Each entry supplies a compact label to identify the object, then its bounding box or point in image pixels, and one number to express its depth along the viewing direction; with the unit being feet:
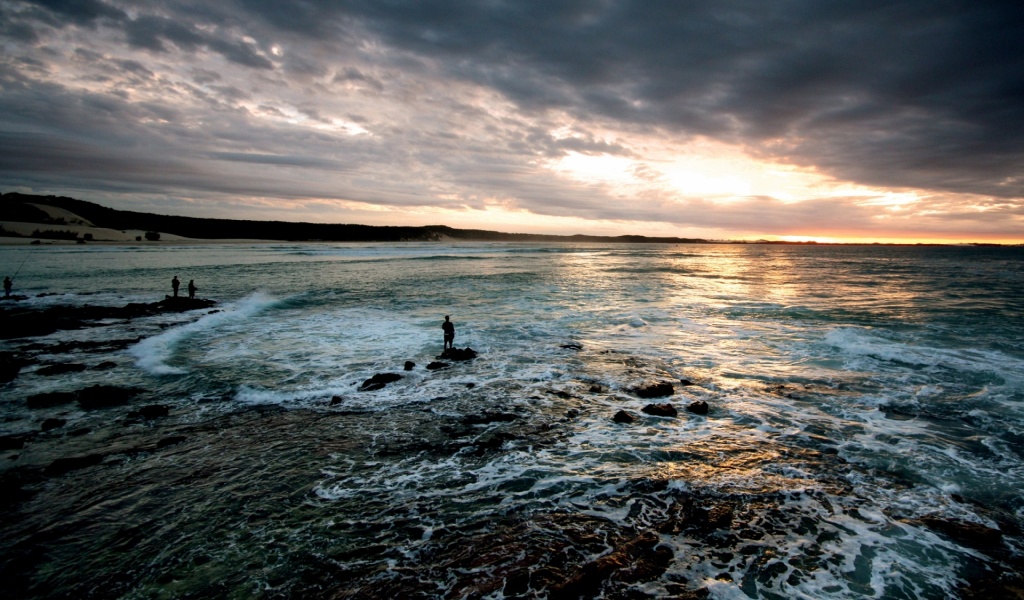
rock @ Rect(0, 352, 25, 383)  43.49
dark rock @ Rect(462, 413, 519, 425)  34.50
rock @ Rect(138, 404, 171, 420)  35.17
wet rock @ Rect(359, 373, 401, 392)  42.04
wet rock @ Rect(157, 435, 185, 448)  30.09
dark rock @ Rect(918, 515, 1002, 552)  20.51
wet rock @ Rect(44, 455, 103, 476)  26.48
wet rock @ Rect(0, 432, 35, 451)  29.35
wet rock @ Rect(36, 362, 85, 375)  45.55
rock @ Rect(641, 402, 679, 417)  35.29
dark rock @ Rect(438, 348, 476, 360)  51.93
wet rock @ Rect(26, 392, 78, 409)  36.73
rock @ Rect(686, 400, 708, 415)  35.88
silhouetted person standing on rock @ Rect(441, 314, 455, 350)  52.99
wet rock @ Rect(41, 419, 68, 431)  32.32
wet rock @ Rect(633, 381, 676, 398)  39.96
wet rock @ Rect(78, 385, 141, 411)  37.29
